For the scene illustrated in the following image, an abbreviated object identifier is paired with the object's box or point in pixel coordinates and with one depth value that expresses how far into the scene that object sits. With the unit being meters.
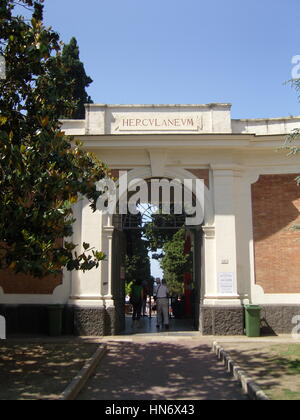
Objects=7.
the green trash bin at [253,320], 11.03
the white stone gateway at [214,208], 11.58
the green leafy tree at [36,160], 6.30
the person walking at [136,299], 14.13
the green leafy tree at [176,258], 34.46
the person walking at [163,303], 13.17
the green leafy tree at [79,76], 24.02
